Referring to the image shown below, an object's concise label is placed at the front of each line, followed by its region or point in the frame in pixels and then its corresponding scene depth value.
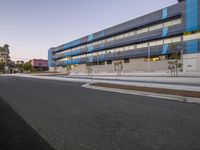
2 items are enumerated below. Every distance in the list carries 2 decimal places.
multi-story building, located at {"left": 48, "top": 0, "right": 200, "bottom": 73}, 33.50
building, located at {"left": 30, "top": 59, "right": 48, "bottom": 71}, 111.42
